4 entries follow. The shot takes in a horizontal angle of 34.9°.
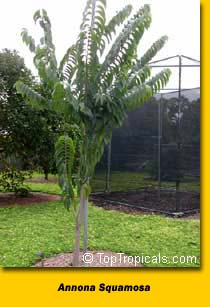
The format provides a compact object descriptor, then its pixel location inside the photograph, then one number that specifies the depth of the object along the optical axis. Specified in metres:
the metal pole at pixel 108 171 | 8.49
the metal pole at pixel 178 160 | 6.74
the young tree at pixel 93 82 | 3.38
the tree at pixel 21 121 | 7.48
